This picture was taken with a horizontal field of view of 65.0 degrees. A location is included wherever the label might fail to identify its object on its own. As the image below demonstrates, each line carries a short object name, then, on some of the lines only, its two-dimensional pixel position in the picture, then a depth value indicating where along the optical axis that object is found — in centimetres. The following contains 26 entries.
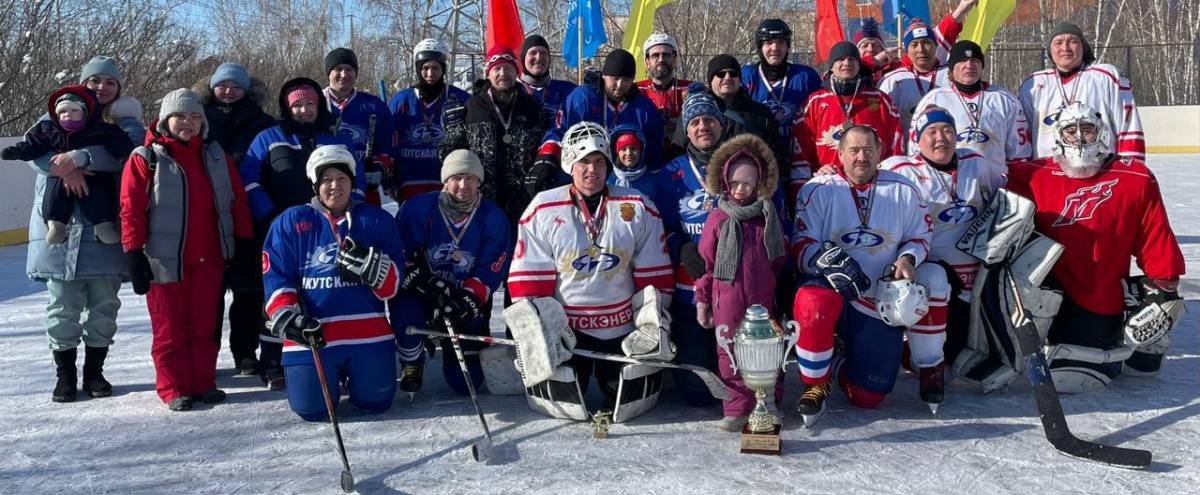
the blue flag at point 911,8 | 773
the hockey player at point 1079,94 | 473
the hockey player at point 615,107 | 452
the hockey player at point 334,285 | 373
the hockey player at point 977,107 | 462
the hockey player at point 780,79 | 486
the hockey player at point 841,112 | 456
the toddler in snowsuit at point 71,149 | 397
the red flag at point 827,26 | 959
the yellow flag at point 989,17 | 688
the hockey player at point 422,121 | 512
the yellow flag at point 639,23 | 735
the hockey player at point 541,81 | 507
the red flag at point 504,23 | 702
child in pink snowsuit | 358
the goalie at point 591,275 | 374
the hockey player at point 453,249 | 405
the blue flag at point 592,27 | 804
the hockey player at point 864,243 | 376
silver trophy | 334
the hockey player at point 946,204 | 385
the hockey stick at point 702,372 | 356
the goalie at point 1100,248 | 396
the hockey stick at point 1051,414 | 317
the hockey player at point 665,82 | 475
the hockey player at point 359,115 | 486
